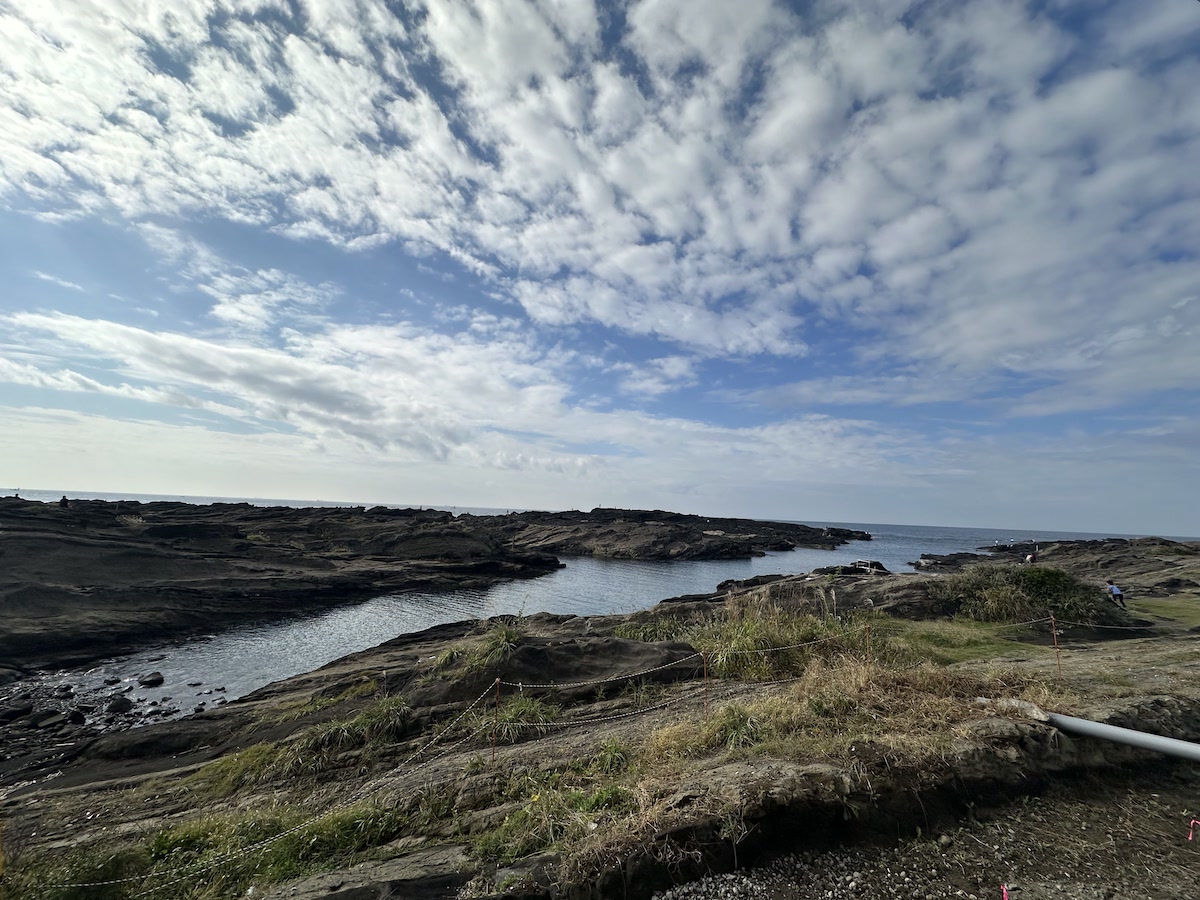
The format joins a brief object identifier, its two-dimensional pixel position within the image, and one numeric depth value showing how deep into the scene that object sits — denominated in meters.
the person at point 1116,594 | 18.36
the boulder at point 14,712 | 15.69
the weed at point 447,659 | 13.85
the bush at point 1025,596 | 17.19
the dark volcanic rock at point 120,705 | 16.88
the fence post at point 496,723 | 10.31
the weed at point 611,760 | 7.82
